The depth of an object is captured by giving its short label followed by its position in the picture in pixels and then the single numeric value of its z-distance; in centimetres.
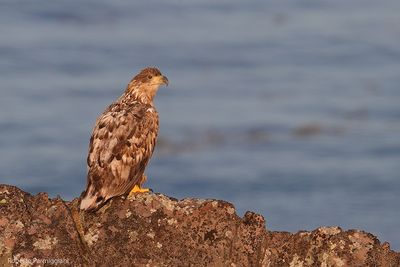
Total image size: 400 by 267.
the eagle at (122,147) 2437
